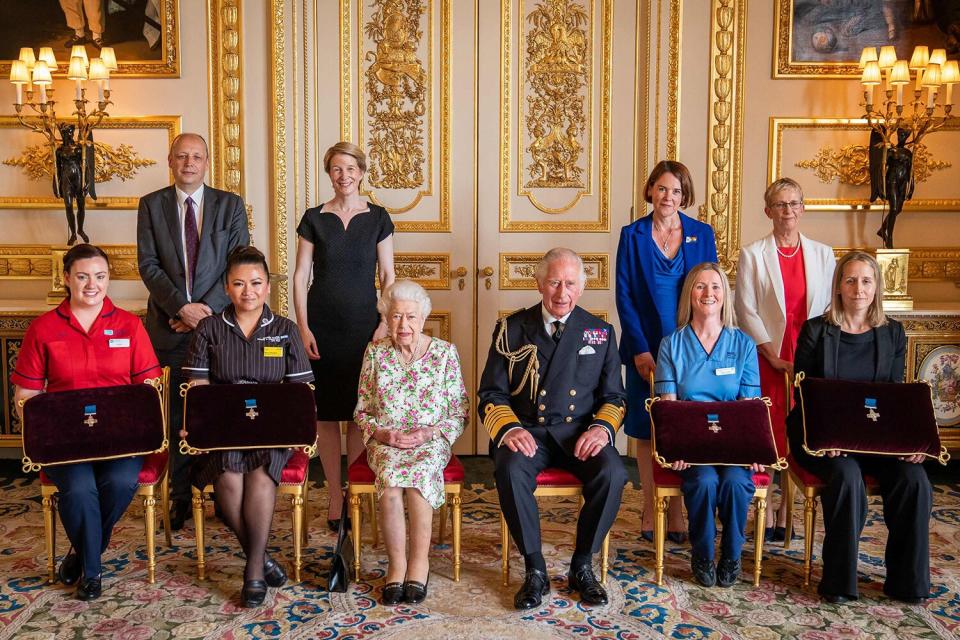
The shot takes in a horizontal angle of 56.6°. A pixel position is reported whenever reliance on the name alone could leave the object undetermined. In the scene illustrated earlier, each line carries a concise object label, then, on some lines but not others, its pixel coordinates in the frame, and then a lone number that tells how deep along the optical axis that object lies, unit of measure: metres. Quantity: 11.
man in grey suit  3.69
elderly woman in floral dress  3.04
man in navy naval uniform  3.07
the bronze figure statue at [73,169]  4.53
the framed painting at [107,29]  4.73
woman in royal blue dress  3.58
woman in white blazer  3.58
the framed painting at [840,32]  4.77
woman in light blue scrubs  3.14
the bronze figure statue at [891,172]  4.62
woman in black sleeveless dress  3.67
